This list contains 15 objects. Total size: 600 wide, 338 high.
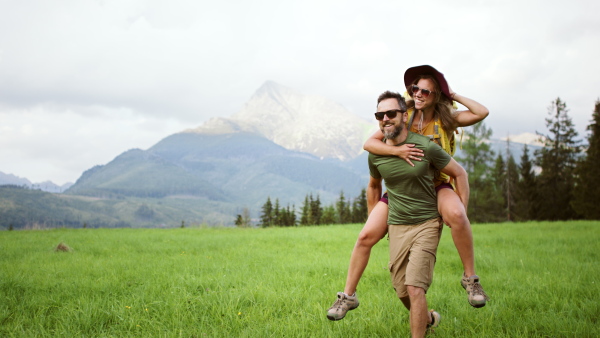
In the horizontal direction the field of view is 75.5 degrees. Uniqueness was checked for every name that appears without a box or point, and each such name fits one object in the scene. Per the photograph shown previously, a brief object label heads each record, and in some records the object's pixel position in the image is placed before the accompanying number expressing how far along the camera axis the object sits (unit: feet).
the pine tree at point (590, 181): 105.70
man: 11.34
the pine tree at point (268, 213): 215.92
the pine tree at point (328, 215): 234.79
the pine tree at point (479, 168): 151.64
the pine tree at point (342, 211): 231.30
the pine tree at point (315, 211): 212.84
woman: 11.89
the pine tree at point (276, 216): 207.69
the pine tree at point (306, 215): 213.87
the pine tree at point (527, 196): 135.85
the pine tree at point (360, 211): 210.59
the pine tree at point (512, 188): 157.19
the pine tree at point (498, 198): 157.07
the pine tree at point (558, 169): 128.06
